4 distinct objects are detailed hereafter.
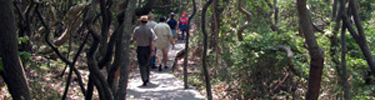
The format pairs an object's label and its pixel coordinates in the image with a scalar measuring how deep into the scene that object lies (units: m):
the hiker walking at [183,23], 20.30
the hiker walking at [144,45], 9.84
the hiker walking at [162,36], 11.90
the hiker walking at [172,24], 16.41
